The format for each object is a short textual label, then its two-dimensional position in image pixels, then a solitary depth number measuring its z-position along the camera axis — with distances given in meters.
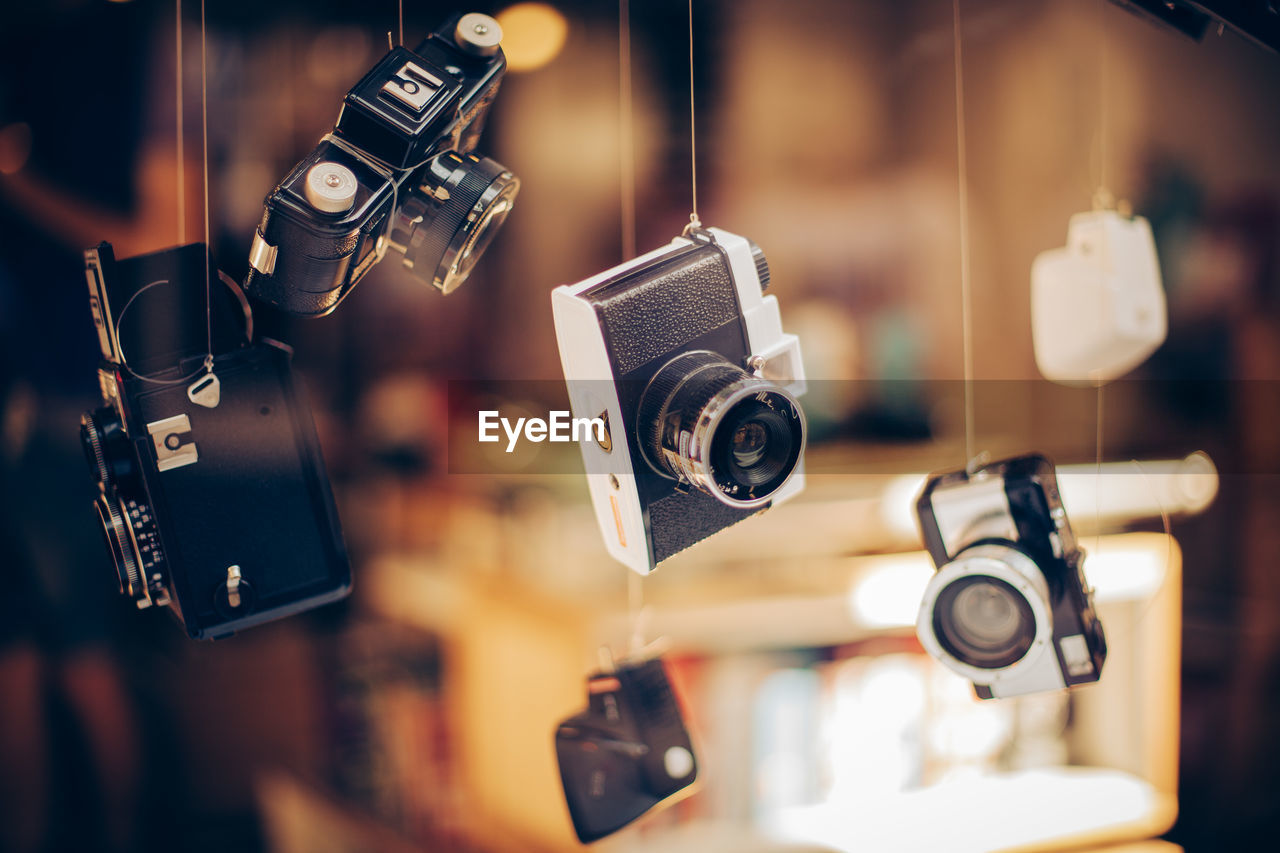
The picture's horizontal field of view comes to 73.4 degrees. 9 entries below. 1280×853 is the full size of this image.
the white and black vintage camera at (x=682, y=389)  0.64
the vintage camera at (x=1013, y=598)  0.71
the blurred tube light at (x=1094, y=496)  1.66
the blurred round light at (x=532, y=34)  1.60
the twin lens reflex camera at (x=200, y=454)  0.63
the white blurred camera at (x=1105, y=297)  0.97
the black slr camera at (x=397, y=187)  0.60
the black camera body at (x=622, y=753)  0.76
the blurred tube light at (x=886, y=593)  1.56
